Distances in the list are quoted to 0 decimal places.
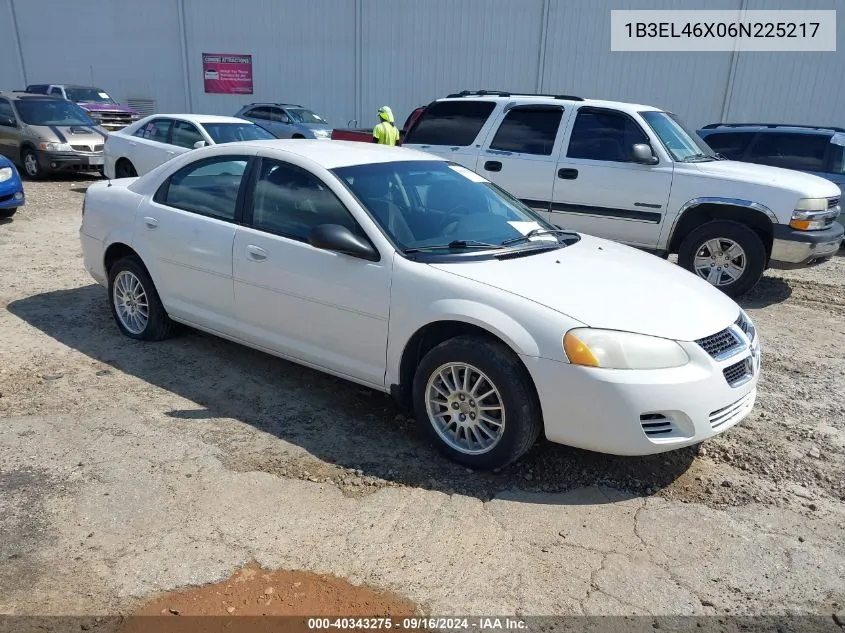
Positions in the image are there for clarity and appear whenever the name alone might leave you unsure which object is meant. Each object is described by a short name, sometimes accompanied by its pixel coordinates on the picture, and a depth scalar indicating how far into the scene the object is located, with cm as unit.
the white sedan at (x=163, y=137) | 1114
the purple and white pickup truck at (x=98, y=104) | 1995
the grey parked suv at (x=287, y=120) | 1866
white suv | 692
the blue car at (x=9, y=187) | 952
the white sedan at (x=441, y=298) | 331
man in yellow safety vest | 1109
